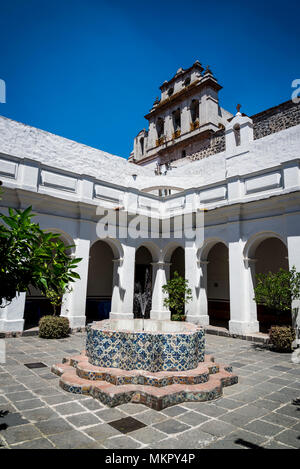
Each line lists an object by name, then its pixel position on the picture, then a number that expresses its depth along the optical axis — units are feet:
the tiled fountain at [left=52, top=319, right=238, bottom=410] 15.29
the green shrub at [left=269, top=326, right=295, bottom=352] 28.71
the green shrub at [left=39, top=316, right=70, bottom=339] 31.83
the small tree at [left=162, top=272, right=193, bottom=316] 43.60
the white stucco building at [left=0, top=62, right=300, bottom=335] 35.73
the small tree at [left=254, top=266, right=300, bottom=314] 29.53
